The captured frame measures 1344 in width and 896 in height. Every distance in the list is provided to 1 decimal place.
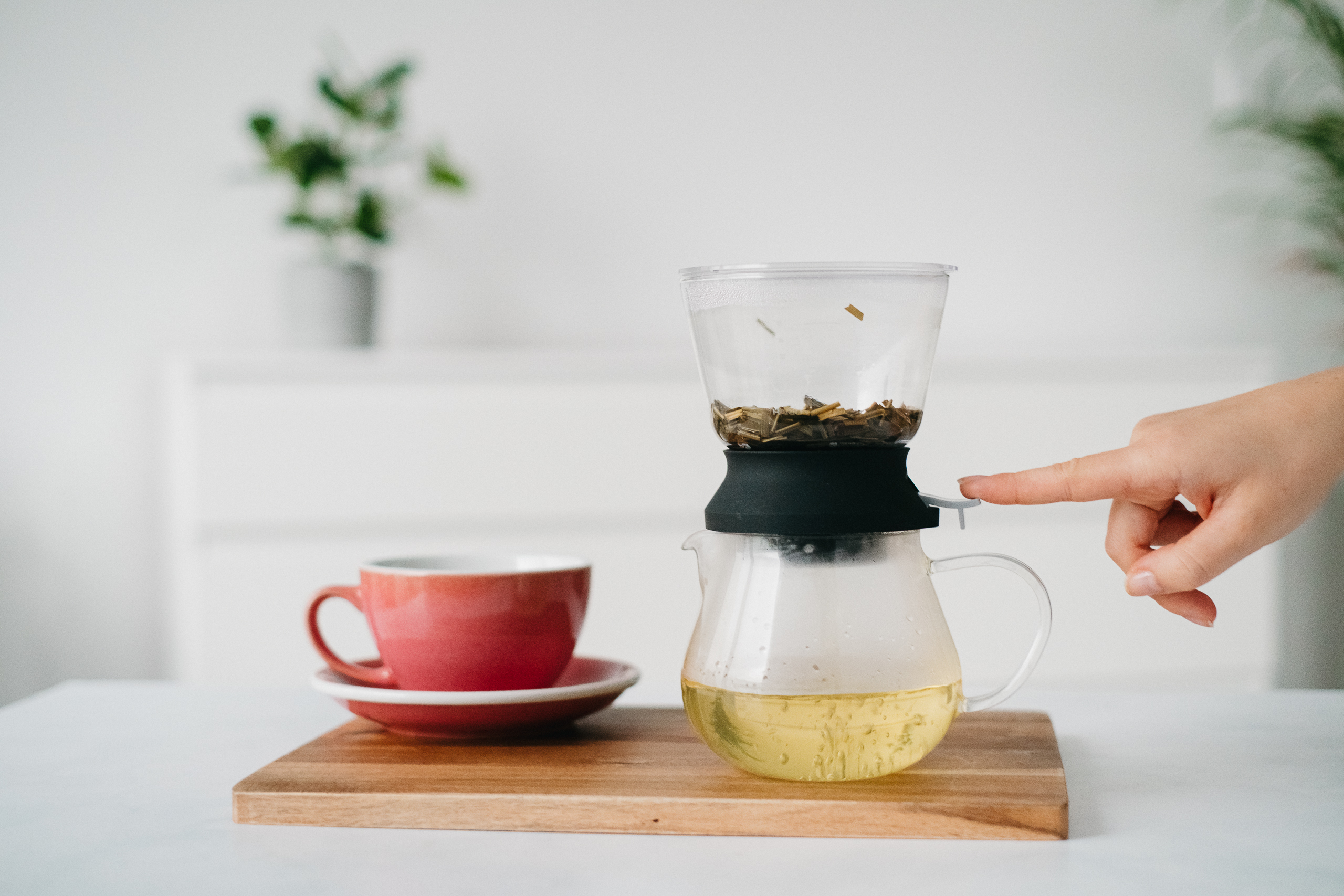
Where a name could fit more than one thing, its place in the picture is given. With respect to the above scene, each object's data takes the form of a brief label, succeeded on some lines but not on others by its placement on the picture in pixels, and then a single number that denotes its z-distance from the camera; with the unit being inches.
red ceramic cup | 27.7
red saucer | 27.0
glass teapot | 23.5
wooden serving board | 21.7
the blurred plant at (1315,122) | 85.0
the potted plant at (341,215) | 80.5
